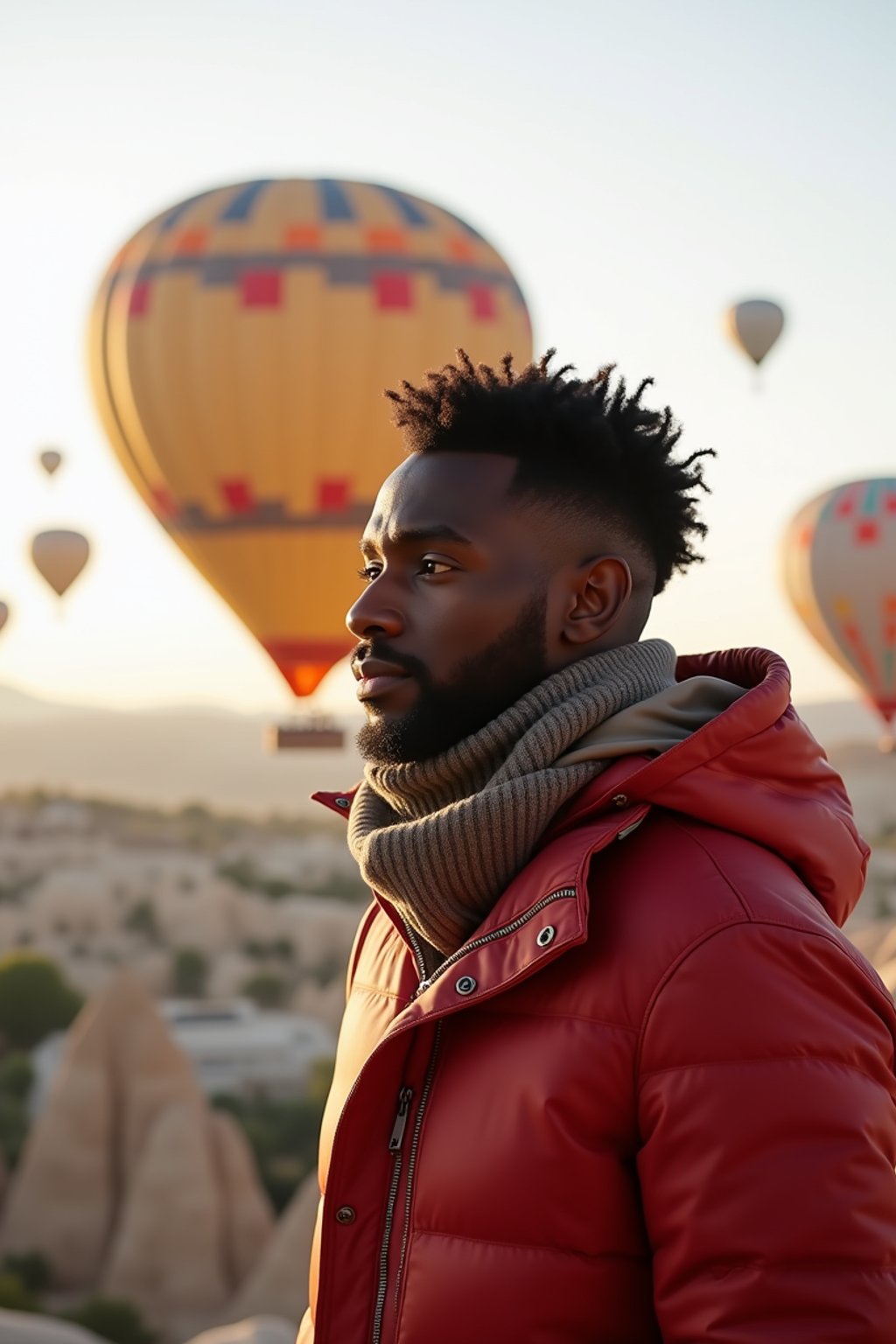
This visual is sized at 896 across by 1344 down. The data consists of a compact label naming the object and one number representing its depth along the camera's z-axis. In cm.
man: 158
